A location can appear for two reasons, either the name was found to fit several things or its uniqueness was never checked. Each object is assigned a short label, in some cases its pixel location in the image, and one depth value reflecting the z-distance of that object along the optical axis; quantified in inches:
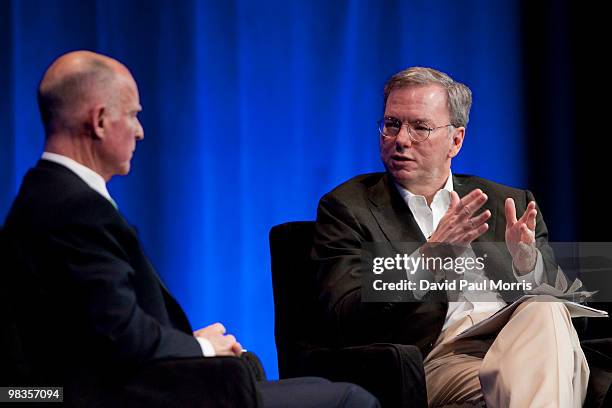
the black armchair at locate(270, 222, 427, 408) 196.2
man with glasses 191.5
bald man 145.2
